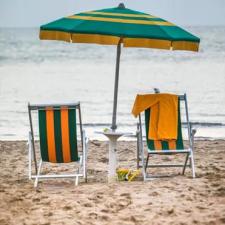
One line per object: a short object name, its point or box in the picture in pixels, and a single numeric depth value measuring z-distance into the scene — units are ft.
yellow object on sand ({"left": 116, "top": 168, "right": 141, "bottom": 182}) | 39.37
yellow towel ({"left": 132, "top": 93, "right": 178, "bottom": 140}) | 38.83
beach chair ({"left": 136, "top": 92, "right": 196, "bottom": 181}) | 38.63
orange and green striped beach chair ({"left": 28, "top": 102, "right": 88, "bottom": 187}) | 37.27
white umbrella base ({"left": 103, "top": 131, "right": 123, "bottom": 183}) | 37.52
